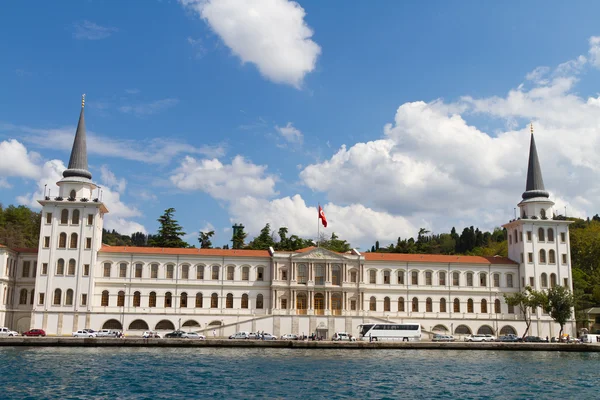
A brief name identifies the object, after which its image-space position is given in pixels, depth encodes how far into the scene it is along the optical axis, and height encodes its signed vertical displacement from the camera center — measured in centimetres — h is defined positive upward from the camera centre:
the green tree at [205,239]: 10631 +1362
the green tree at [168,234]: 9494 +1292
